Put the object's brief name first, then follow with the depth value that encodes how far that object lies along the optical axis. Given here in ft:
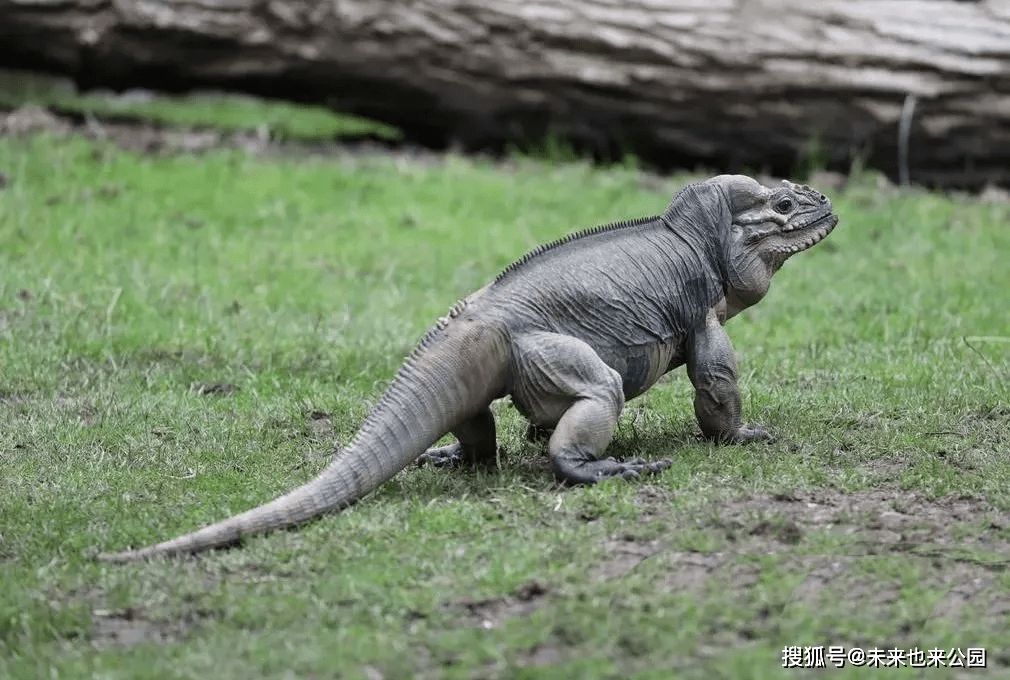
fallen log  41.34
